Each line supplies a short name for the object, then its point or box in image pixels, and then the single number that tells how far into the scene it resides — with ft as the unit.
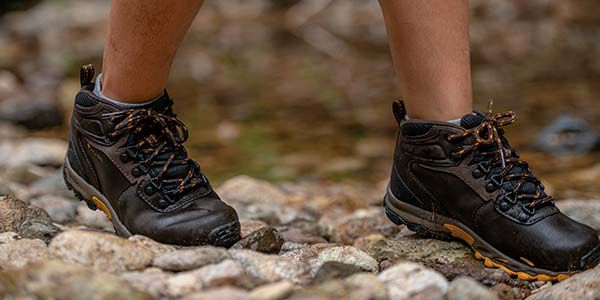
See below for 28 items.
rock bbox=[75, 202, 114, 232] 9.14
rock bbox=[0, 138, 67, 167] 12.51
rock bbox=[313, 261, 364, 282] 7.25
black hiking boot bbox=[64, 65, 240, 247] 7.63
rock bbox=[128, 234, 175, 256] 7.50
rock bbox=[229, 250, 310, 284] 7.28
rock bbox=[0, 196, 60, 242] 7.88
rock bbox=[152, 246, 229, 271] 7.26
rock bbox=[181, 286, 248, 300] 6.86
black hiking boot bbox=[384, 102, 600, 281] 7.61
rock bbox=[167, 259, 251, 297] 7.10
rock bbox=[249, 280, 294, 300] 6.95
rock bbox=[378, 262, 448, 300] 7.07
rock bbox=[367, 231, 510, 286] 7.69
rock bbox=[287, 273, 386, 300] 6.98
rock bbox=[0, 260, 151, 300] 6.91
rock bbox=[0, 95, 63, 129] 16.24
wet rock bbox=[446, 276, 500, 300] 7.03
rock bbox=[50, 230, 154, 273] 7.22
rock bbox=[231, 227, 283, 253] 7.69
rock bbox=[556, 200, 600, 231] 9.04
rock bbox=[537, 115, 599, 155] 13.86
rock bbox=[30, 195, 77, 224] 9.26
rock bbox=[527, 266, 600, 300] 7.33
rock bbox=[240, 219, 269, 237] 8.43
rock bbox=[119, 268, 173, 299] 7.06
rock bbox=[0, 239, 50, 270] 7.35
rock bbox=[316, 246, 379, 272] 7.59
